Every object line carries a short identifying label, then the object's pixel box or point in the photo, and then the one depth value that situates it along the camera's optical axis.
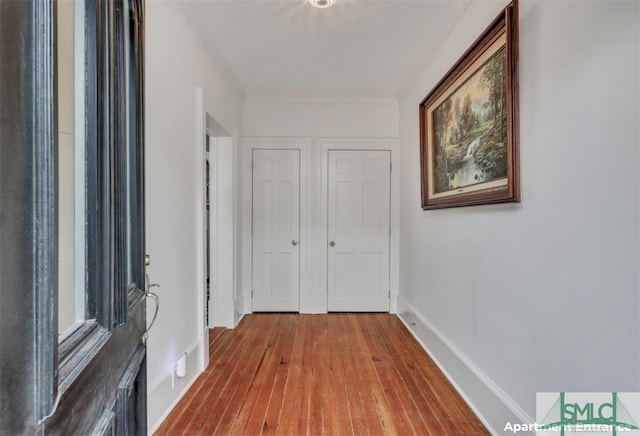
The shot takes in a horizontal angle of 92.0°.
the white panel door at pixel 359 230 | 3.69
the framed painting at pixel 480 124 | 1.50
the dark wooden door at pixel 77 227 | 0.39
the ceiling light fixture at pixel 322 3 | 1.94
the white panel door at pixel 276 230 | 3.68
